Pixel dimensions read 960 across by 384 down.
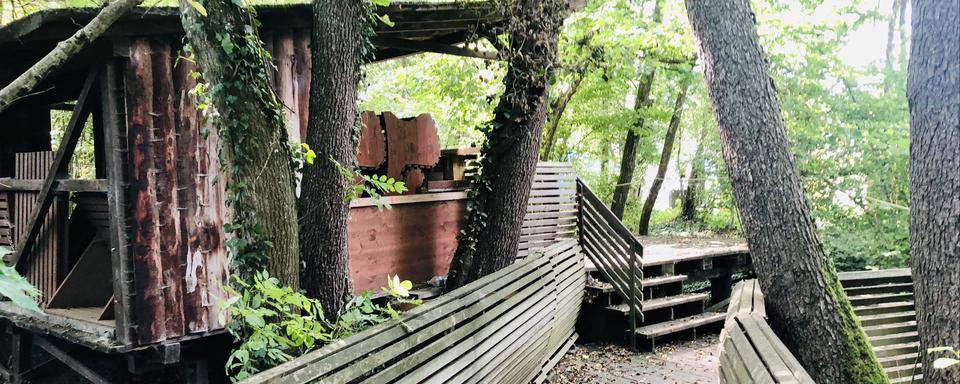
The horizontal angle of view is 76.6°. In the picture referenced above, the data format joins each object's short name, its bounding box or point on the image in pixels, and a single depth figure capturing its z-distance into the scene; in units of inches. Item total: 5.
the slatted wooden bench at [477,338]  128.4
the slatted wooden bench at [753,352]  119.7
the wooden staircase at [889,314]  216.5
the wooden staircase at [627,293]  335.9
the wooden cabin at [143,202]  189.3
